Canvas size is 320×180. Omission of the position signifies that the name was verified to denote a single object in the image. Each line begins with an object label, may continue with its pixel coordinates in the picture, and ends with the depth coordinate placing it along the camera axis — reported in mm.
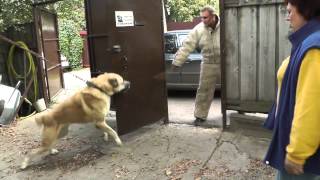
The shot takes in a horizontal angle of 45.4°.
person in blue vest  2021
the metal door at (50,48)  8422
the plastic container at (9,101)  7348
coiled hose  8359
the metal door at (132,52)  5566
